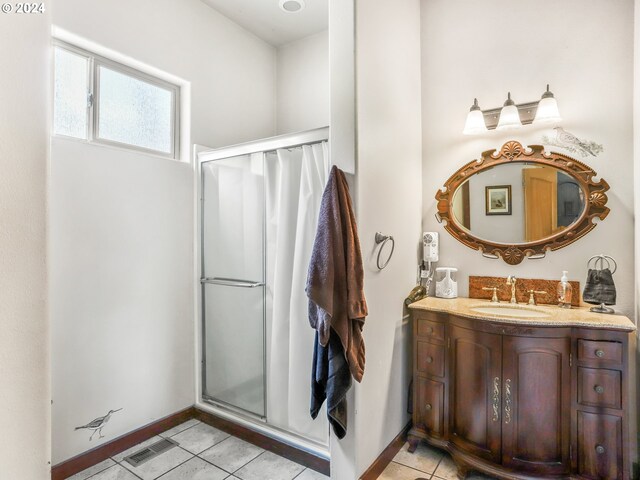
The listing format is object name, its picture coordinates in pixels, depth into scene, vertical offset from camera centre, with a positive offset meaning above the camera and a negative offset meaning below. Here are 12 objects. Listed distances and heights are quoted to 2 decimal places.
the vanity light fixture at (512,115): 2.18 +0.83
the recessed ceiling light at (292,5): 2.76 +1.89
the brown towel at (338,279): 1.68 -0.18
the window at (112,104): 2.08 +0.91
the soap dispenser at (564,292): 2.14 -0.31
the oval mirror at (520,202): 2.19 +0.26
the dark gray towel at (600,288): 1.96 -0.26
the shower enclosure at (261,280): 2.15 -0.27
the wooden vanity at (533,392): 1.71 -0.81
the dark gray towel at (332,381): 1.70 -0.69
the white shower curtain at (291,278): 2.13 -0.23
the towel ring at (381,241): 2.03 +0.00
